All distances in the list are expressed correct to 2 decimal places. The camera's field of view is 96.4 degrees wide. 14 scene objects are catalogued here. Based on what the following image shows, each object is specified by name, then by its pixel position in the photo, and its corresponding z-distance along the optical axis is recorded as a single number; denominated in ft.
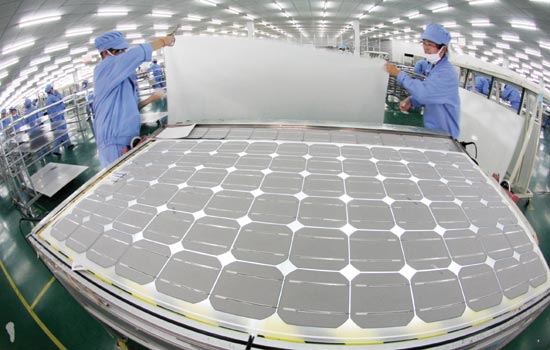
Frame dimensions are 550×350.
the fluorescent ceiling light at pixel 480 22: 43.32
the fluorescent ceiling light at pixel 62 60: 59.62
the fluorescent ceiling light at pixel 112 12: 36.16
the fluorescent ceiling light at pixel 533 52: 52.45
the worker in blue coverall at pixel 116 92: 8.74
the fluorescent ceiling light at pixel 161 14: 44.30
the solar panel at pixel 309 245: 3.32
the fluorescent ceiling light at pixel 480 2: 32.99
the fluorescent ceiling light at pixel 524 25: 36.87
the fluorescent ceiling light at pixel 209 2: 41.57
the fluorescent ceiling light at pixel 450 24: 51.15
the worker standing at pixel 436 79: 8.55
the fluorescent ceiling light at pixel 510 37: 47.61
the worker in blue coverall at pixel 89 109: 22.68
